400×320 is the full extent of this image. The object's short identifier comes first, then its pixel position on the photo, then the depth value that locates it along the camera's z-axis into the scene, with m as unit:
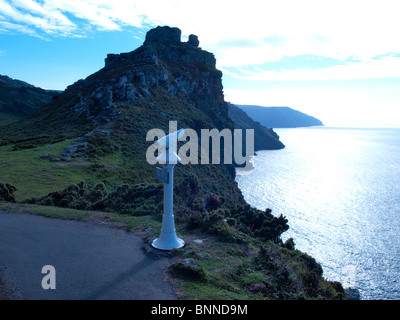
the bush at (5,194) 13.51
